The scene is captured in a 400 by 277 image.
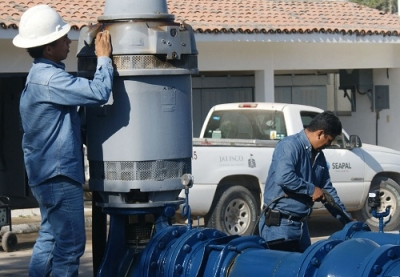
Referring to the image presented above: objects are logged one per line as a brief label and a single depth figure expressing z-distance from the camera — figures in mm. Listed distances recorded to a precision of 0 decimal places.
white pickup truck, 17742
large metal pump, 7125
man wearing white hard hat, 7200
